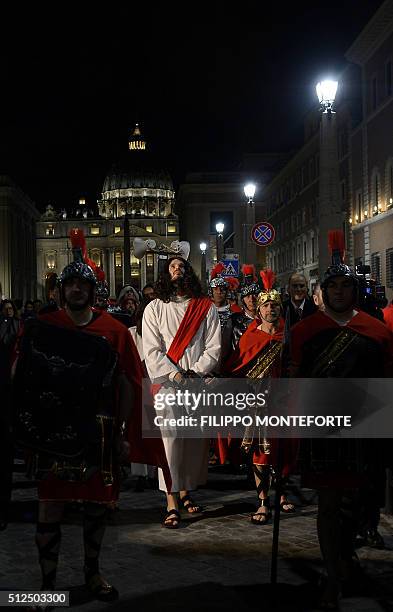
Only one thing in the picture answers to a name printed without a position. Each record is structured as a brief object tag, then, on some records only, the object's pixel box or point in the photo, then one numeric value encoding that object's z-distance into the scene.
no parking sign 20.75
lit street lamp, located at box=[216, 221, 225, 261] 32.78
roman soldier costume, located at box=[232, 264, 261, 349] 9.00
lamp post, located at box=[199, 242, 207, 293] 38.78
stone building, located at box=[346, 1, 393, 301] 35.16
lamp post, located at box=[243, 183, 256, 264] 24.59
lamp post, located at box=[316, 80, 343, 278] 13.17
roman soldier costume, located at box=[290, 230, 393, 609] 5.13
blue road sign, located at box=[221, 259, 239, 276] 21.36
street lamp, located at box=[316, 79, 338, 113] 13.65
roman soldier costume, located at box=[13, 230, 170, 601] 4.86
